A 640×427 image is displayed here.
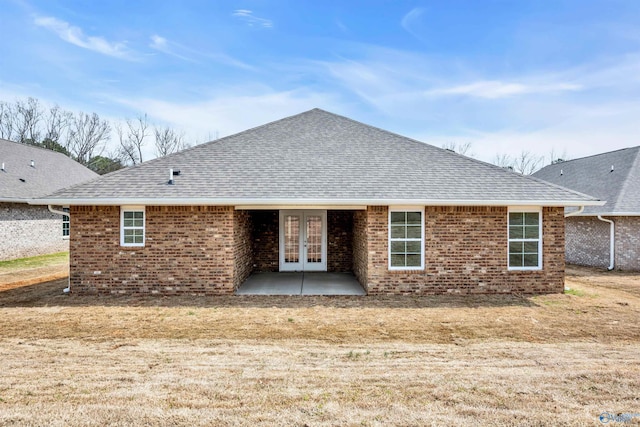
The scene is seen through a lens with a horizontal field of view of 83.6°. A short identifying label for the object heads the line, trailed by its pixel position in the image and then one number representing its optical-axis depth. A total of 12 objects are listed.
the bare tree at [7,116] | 37.03
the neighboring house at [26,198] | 15.96
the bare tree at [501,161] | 49.67
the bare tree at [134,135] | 41.61
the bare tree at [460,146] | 47.53
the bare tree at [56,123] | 39.28
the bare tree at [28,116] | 37.88
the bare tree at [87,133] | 40.72
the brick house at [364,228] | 9.34
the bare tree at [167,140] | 43.25
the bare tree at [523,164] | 50.62
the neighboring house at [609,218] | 13.97
